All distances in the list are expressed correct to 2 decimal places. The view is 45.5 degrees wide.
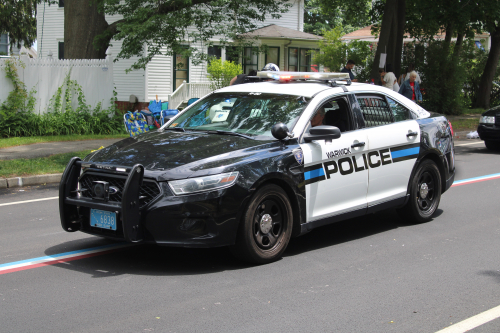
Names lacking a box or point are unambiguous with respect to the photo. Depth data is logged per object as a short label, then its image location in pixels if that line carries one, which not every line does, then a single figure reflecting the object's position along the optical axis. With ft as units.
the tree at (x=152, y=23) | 47.42
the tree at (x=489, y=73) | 88.28
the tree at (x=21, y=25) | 124.06
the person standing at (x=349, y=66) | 55.38
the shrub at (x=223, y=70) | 78.79
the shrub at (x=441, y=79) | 78.95
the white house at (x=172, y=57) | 81.82
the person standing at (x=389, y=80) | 61.57
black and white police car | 17.25
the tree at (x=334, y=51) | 91.59
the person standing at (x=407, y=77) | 63.75
